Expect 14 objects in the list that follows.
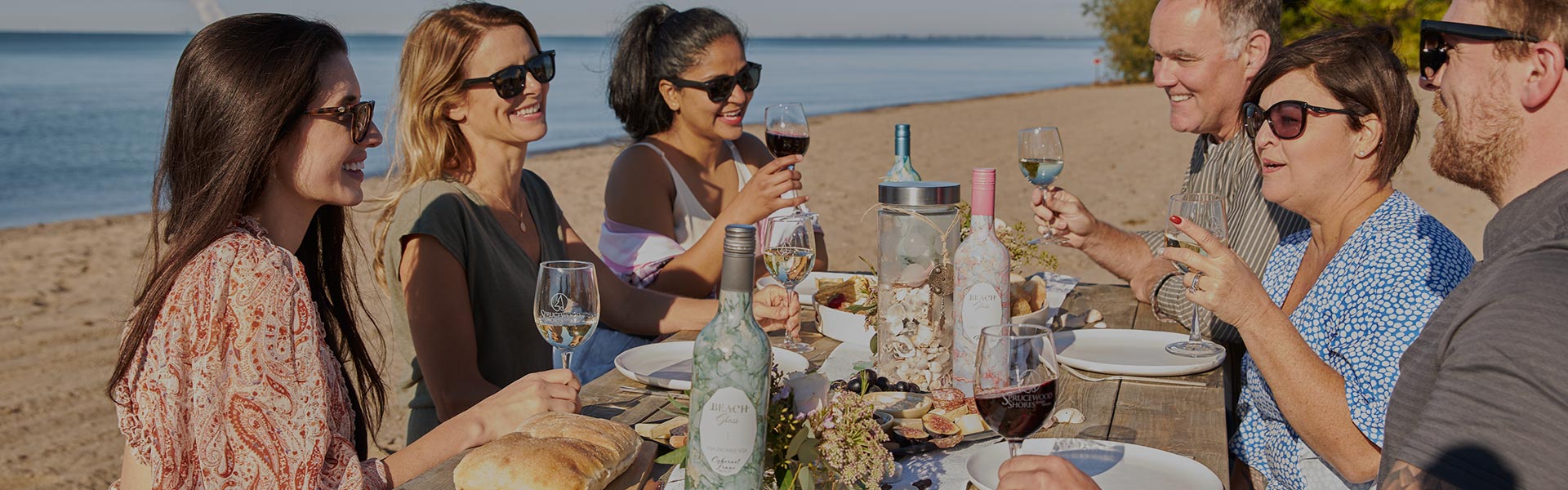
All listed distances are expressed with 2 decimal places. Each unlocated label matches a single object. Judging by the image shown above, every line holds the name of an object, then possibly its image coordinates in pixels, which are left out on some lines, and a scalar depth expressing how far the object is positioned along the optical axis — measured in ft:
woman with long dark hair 6.79
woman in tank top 14.37
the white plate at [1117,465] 6.49
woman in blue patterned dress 7.52
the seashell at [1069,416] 7.79
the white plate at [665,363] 8.63
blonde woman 10.71
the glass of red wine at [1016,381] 6.22
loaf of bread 6.02
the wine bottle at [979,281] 7.54
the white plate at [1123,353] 8.89
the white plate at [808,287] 12.00
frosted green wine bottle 5.14
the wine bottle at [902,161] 12.01
